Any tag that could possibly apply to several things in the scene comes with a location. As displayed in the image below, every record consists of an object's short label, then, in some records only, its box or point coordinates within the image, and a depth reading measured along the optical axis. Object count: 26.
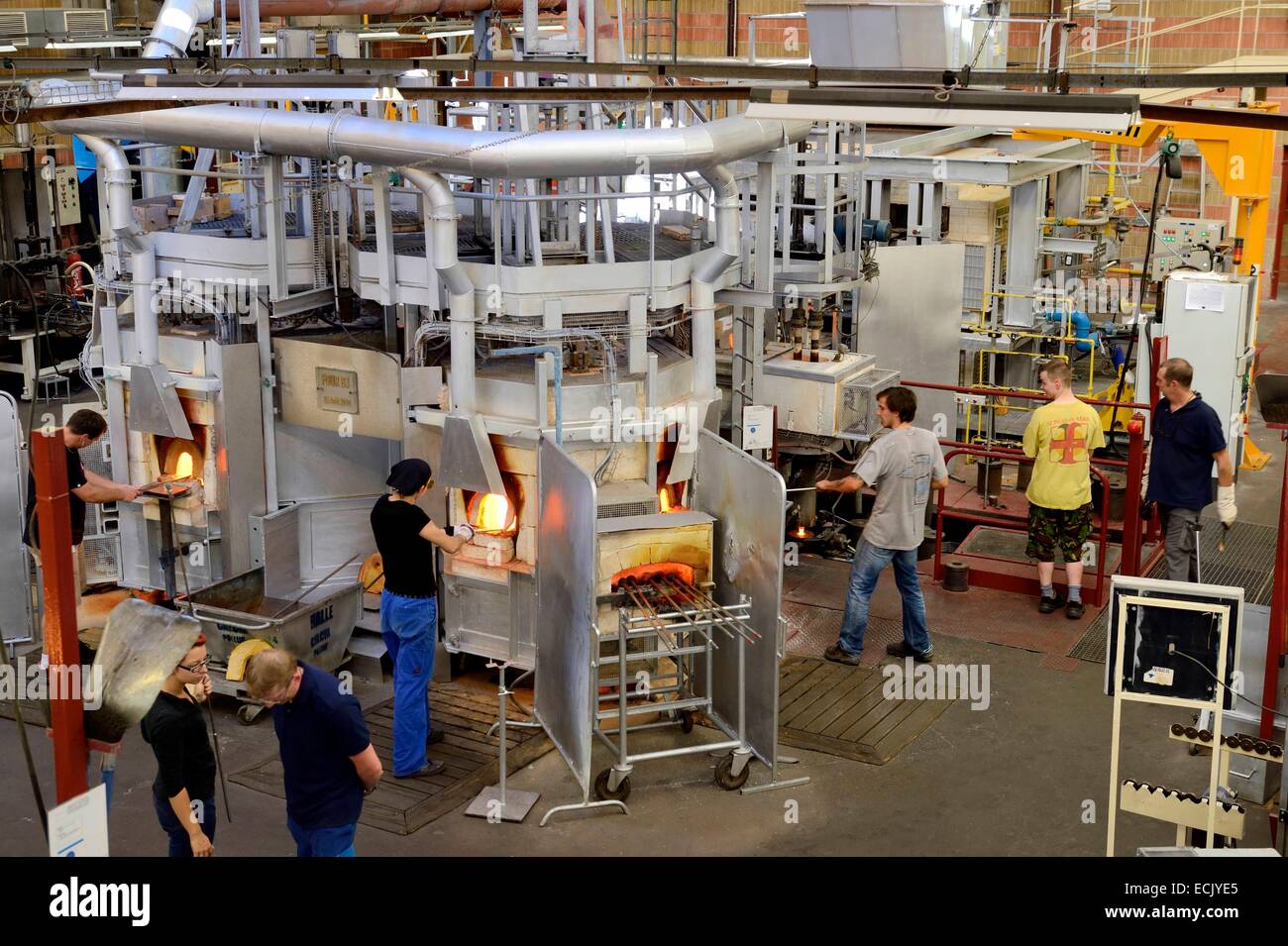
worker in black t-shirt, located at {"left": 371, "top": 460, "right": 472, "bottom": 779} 7.53
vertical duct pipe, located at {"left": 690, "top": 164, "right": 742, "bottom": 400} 8.51
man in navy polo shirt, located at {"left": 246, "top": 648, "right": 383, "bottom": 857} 5.64
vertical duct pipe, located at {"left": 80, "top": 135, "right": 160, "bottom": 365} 8.95
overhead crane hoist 13.00
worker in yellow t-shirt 9.37
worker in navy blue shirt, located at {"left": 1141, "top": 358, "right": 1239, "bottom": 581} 8.86
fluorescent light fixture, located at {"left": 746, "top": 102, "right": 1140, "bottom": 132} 5.67
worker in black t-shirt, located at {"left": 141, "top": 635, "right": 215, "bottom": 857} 5.71
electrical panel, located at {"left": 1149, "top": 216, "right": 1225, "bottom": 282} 13.66
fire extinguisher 14.95
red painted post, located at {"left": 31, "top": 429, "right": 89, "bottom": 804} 5.15
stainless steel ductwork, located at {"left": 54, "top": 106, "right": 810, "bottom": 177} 7.84
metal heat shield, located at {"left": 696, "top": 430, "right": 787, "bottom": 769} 7.47
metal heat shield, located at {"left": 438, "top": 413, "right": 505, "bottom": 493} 8.30
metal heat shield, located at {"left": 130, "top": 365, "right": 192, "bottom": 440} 9.13
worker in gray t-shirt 8.61
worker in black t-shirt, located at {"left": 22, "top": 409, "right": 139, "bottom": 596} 8.21
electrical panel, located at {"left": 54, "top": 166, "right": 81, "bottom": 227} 16.95
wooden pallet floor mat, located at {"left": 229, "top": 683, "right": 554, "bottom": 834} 7.37
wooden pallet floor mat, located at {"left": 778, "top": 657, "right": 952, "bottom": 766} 8.04
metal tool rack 7.30
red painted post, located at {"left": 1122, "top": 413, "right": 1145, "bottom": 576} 9.59
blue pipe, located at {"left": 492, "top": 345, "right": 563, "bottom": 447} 8.07
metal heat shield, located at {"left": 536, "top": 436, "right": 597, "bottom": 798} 7.11
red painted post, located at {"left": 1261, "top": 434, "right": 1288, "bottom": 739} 7.30
